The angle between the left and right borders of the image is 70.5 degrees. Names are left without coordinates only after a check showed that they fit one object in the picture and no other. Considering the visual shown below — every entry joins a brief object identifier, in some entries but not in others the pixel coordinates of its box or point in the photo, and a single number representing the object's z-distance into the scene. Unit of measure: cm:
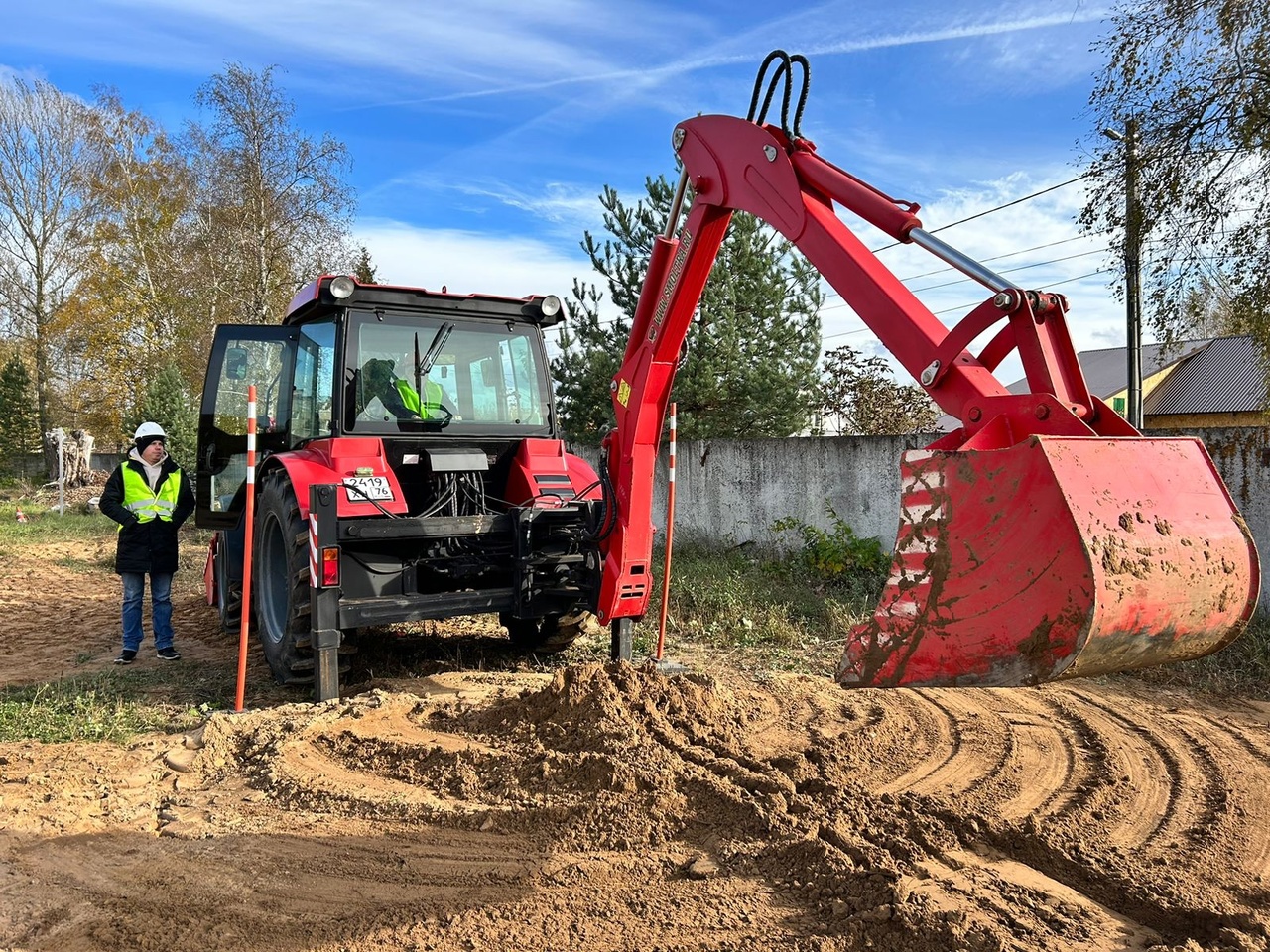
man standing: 672
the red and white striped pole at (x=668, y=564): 650
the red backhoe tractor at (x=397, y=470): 541
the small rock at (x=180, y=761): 458
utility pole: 884
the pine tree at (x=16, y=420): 3419
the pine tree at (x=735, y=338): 1378
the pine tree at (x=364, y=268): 2613
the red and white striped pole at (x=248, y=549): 527
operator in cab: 585
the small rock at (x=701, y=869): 330
